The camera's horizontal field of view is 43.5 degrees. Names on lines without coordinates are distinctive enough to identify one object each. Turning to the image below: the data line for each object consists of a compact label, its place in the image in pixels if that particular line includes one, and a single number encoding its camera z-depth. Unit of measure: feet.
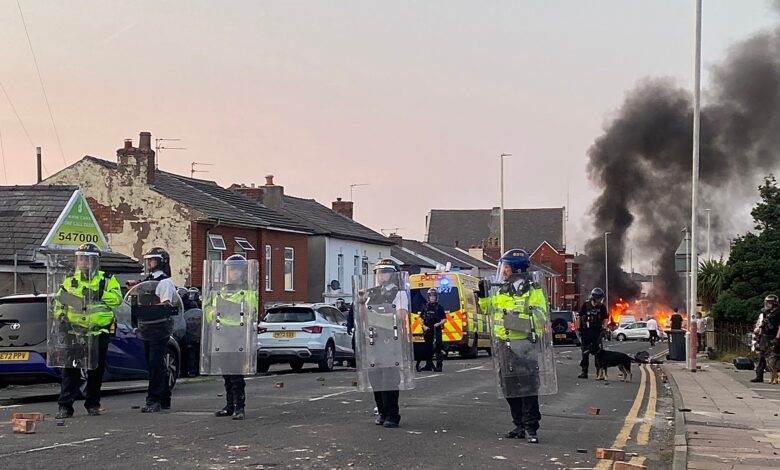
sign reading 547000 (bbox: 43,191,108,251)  78.84
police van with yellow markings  95.86
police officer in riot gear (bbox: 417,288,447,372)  71.20
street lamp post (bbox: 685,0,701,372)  76.54
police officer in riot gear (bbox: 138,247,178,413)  39.86
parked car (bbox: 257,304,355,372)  72.84
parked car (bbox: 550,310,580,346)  154.51
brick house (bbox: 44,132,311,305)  115.65
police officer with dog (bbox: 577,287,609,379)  64.69
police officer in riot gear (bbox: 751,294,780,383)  64.69
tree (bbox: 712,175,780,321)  94.68
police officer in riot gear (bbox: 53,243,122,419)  39.42
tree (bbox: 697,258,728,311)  121.39
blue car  45.57
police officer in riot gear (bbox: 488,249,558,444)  32.71
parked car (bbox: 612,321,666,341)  220.02
